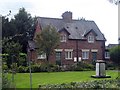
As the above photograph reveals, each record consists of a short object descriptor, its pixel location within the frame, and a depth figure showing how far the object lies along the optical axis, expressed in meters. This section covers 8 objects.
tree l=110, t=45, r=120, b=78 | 44.39
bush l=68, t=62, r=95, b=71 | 38.97
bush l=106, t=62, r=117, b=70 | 42.44
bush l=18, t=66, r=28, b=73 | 33.03
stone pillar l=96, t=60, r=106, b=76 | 24.97
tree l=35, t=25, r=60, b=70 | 36.22
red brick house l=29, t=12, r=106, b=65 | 45.44
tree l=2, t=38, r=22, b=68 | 33.84
